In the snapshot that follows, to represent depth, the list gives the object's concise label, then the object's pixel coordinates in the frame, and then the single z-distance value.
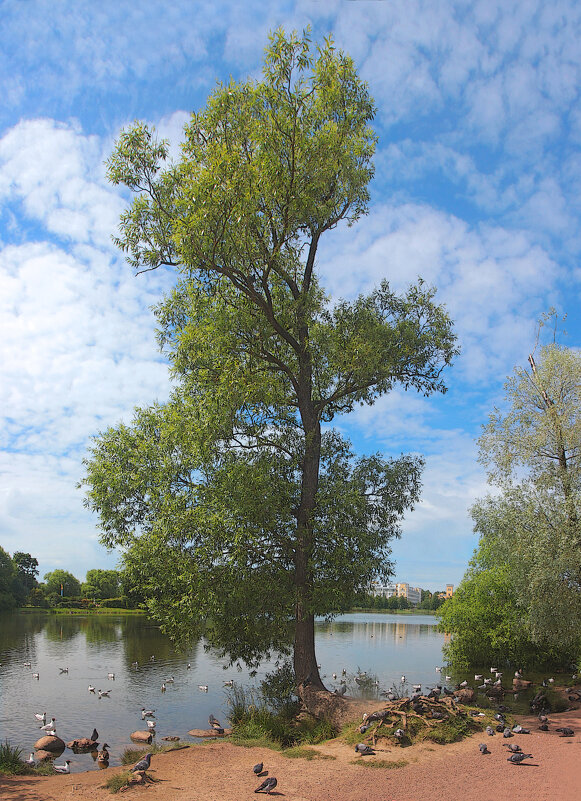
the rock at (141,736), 18.41
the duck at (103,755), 16.10
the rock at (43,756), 16.48
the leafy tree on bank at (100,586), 118.41
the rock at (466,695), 20.09
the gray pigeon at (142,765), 12.41
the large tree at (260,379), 16.48
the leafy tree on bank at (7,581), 87.19
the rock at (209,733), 18.77
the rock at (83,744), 17.83
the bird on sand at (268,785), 10.71
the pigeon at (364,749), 12.75
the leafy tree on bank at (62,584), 114.62
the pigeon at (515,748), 12.54
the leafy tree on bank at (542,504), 20.59
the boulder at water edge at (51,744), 17.47
